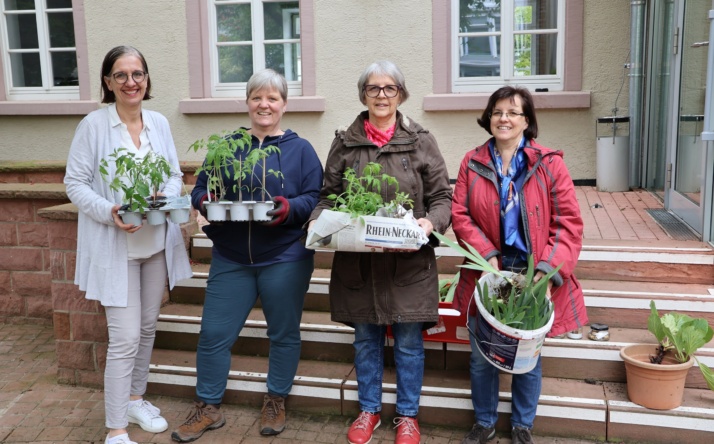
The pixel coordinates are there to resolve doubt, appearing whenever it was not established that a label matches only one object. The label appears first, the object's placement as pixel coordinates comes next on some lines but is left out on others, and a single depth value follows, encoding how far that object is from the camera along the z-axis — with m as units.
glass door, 5.24
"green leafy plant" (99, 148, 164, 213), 3.45
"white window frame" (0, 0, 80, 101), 8.31
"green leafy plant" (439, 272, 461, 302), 4.22
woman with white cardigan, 3.58
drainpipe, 6.66
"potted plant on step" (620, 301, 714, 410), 3.63
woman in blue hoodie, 3.63
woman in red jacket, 3.37
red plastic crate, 3.98
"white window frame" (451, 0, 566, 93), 7.20
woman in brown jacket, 3.47
